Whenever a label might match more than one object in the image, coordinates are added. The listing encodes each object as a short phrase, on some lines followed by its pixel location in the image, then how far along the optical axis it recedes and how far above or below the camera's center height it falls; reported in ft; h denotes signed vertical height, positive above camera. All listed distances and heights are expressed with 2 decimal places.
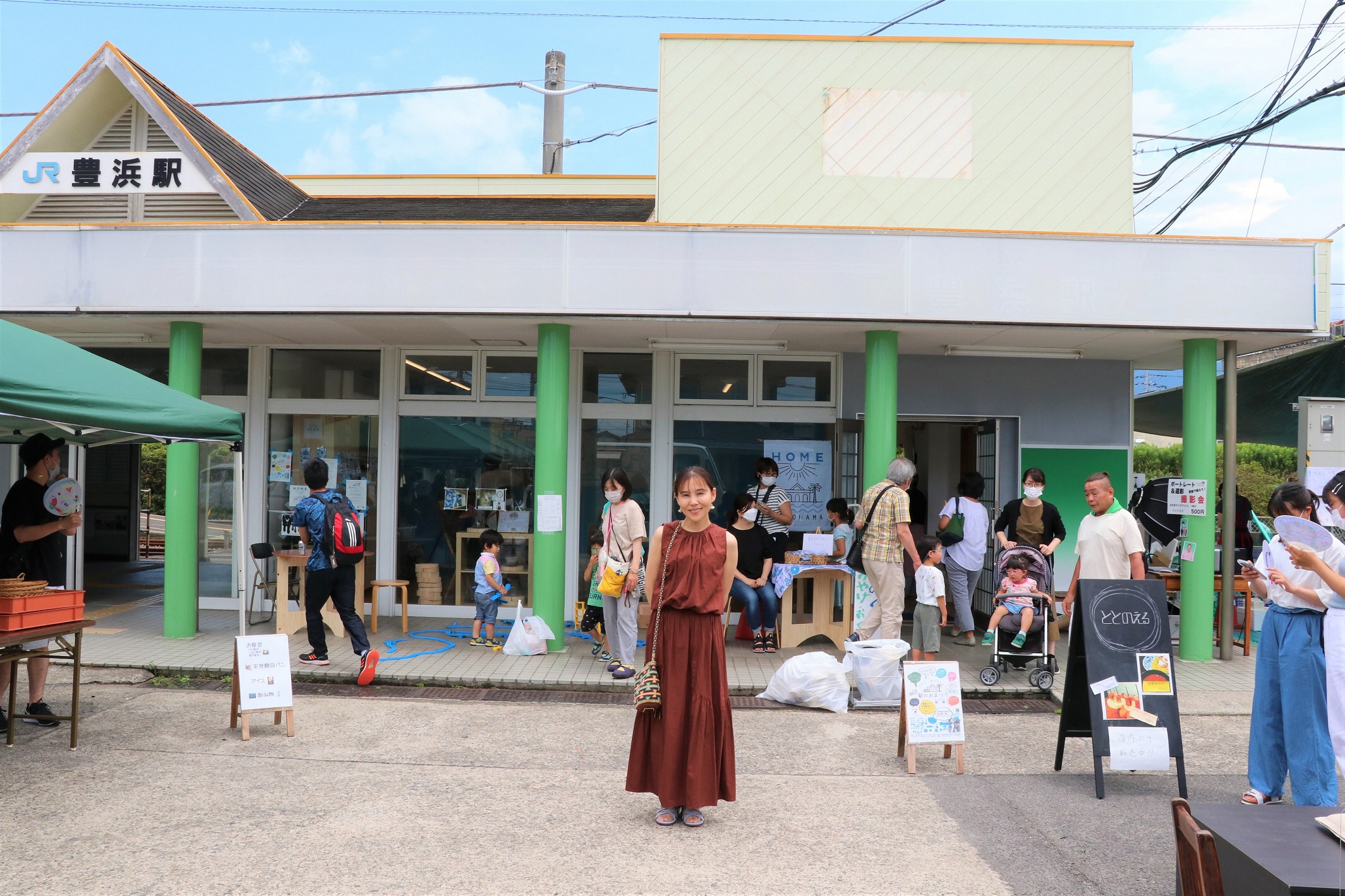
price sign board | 26.99 -0.18
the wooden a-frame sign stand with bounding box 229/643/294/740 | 18.95 -5.11
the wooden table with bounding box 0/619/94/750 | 17.12 -3.52
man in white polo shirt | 20.47 -1.18
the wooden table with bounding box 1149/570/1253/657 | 28.25 -3.27
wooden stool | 29.91 -3.62
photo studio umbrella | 29.32 -0.74
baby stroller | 24.06 -4.26
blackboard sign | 16.46 -3.51
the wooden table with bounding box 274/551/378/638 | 28.63 -4.13
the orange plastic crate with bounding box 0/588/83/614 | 17.15 -2.54
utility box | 29.27 +1.83
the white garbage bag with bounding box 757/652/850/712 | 22.44 -4.95
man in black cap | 19.39 -1.19
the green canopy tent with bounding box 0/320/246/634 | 15.39 +1.42
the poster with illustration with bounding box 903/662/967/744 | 17.79 -4.28
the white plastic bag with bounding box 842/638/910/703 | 22.58 -4.52
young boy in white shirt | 24.34 -3.43
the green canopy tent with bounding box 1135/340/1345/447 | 37.01 +4.59
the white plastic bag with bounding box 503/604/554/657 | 26.53 -4.58
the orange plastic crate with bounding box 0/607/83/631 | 17.13 -2.87
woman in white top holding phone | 14.08 -2.92
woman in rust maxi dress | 14.30 -3.15
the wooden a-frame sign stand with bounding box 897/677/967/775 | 17.65 -5.31
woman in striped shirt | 29.07 -0.66
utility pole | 64.64 +26.06
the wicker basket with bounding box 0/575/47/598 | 17.28 -2.21
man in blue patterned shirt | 23.72 -2.55
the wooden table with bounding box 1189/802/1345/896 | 8.08 -3.48
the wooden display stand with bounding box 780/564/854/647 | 28.71 -4.16
